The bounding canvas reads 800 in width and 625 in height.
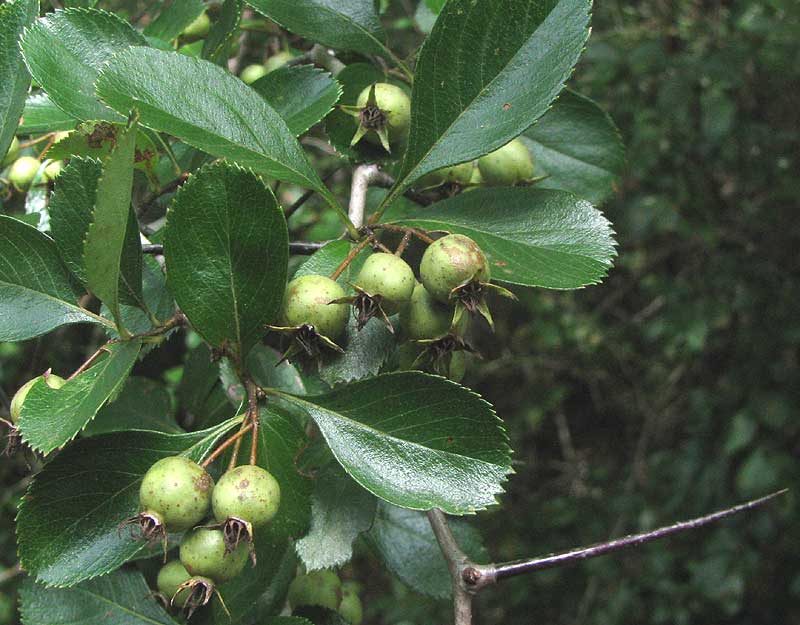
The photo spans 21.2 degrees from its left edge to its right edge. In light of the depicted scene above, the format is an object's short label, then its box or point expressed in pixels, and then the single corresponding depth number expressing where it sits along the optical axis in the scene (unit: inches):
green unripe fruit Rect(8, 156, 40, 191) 16.8
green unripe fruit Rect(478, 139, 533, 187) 15.8
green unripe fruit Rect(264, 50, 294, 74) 18.1
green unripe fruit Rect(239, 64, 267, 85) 18.2
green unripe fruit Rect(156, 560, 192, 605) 14.4
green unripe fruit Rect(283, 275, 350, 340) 13.9
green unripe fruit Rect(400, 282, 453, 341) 14.2
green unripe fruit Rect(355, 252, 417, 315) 14.0
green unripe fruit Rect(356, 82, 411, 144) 15.5
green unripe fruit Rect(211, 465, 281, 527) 13.5
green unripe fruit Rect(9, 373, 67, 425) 14.2
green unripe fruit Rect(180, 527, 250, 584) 13.6
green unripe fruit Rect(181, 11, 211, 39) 18.2
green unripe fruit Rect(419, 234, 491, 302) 13.9
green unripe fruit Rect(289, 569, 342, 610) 15.7
